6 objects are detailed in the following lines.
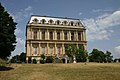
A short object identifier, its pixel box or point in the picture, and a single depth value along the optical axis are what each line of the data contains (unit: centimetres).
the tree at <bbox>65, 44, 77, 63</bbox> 3700
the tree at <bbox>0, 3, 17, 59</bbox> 1573
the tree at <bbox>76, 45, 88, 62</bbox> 3763
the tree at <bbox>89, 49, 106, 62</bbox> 4143
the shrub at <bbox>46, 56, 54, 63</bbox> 3879
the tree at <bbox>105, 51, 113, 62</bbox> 4501
